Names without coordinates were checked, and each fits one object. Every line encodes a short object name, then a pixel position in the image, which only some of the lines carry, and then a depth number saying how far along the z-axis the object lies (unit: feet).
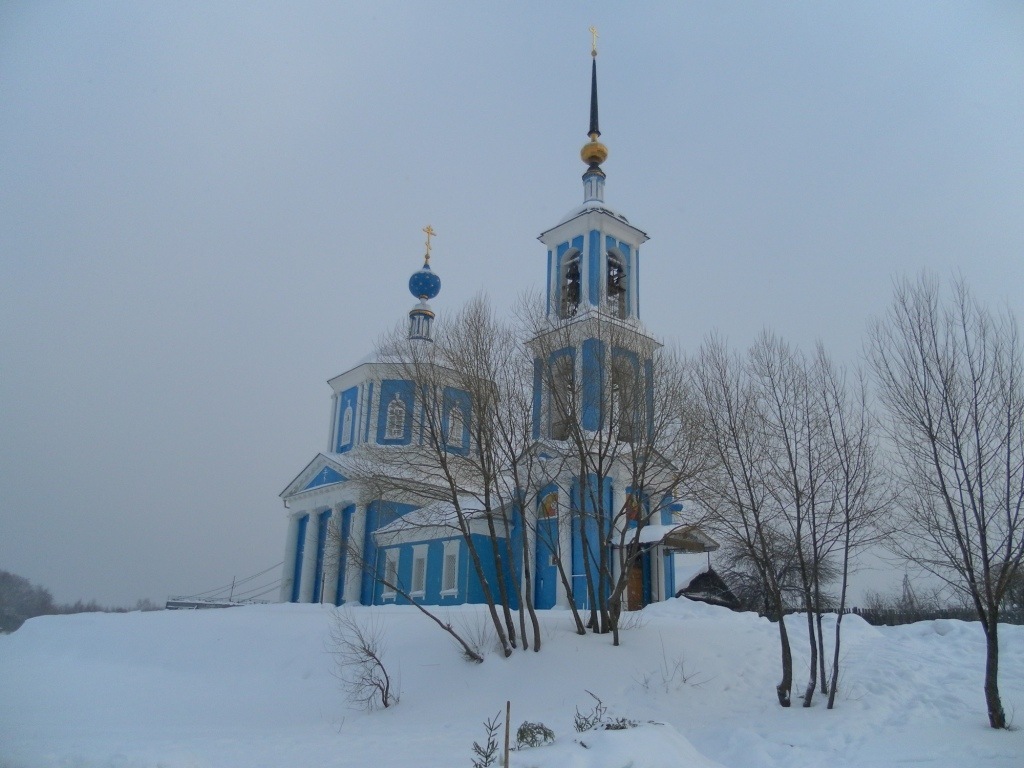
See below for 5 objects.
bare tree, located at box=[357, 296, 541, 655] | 45.44
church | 46.47
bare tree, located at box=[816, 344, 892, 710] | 38.11
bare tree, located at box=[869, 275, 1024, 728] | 32.19
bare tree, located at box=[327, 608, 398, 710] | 41.96
